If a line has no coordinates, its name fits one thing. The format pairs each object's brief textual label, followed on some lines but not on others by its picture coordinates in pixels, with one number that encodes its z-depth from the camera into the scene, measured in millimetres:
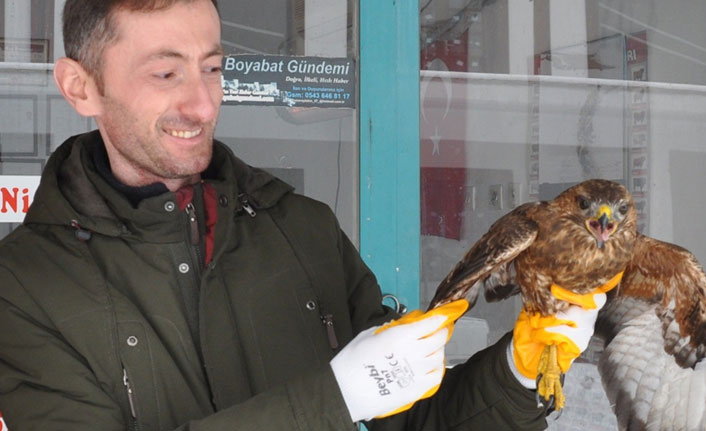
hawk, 1912
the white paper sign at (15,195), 2713
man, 1499
